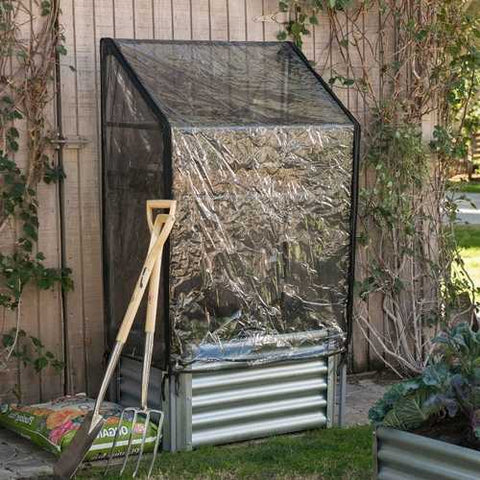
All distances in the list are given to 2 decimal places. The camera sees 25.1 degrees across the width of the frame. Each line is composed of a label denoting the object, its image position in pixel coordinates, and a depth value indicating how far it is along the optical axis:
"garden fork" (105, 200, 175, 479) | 4.71
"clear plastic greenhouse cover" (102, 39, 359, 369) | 5.05
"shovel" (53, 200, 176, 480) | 4.64
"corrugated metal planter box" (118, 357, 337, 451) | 5.13
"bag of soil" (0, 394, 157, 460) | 4.93
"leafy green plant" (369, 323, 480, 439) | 3.59
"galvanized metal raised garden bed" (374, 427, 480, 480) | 3.29
